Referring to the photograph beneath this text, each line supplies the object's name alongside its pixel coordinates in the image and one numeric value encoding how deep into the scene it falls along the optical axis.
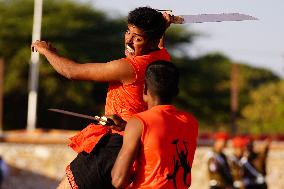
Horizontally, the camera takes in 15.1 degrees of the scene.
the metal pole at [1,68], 37.43
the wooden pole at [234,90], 47.09
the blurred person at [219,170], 21.51
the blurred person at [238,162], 22.84
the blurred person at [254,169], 22.78
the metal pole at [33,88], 36.16
